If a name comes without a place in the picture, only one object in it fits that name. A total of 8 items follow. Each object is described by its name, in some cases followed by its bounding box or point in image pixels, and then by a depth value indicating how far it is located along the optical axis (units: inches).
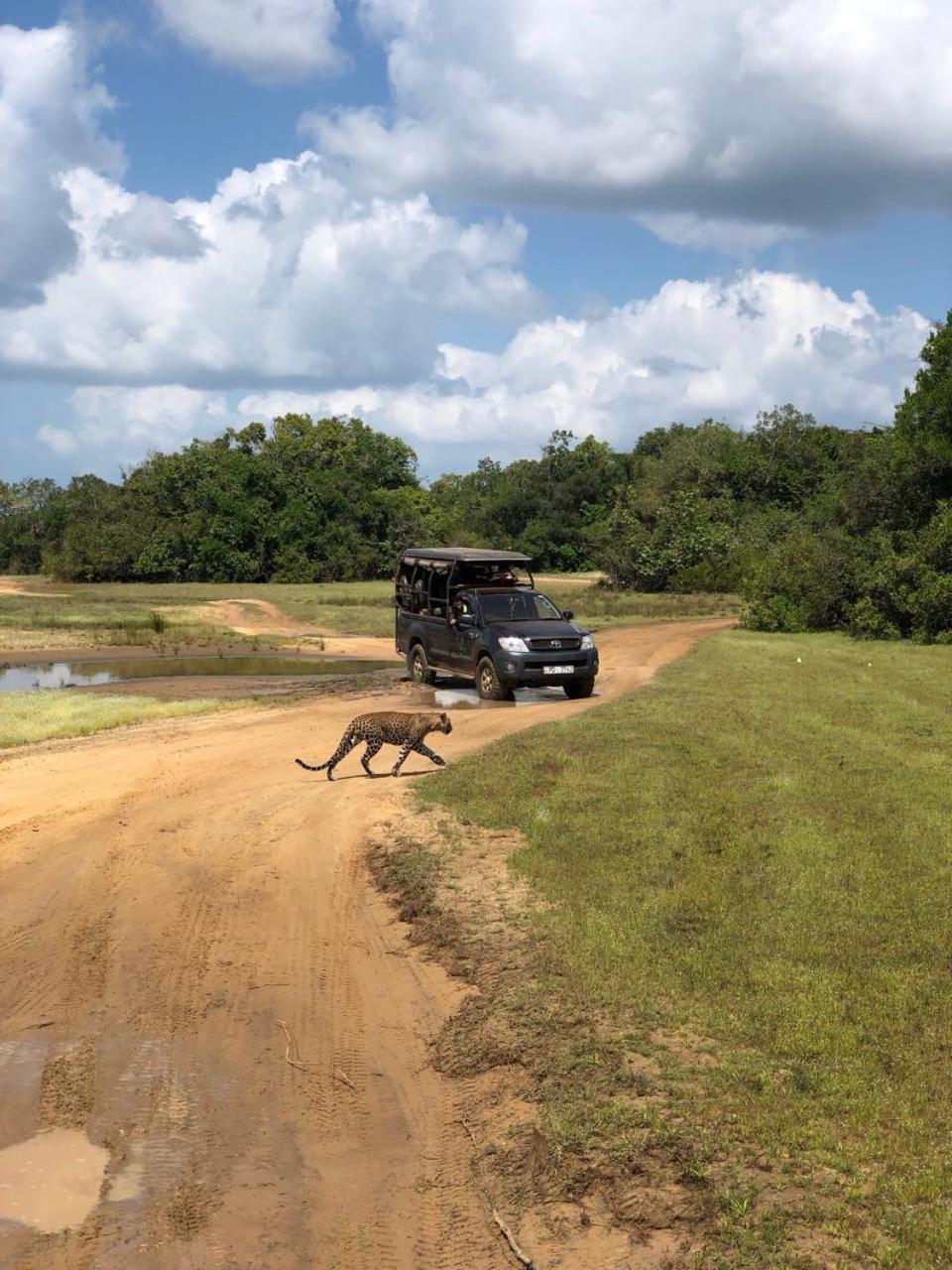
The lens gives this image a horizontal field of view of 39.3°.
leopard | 602.2
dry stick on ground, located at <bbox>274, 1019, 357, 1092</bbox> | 279.7
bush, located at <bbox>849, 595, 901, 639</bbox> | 1343.5
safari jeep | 840.3
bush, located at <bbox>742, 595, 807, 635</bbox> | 1478.8
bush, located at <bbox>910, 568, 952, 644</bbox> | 1273.4
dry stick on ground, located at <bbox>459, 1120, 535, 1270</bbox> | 207.9
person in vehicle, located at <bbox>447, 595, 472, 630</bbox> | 881.5
